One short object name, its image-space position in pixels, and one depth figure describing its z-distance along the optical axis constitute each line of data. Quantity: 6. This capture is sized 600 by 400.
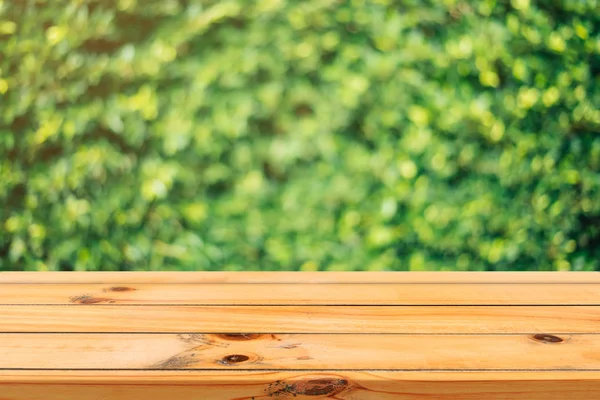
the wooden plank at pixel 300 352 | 1.40
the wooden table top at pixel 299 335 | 1.37
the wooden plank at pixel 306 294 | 1.60
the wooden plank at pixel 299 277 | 1.70
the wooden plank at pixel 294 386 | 1.37
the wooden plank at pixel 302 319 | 1.50
